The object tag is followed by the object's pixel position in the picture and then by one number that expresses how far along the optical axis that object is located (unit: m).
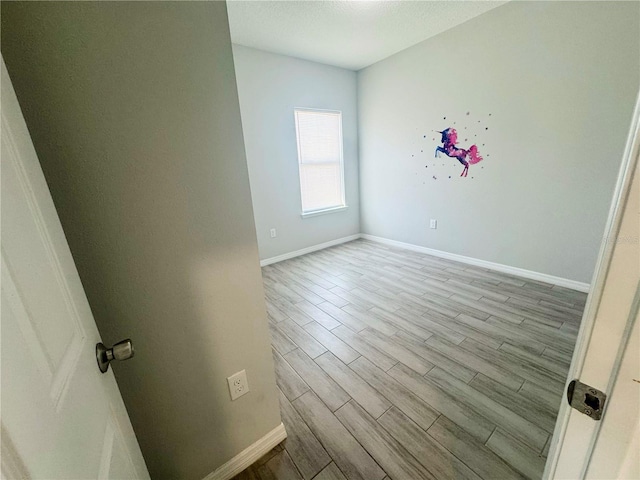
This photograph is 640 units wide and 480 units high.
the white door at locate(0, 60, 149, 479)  0.28
